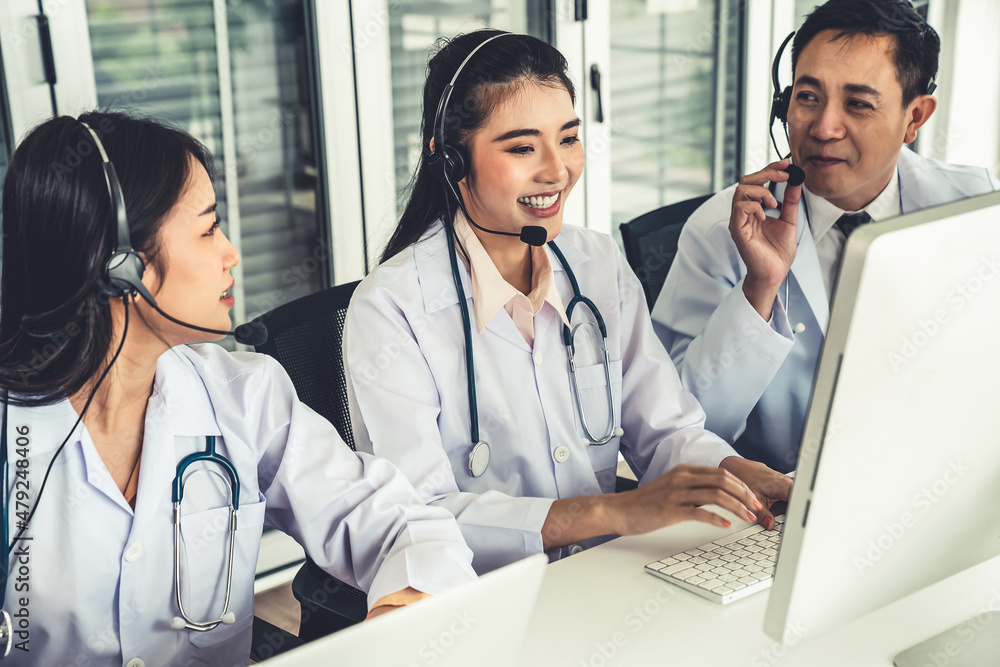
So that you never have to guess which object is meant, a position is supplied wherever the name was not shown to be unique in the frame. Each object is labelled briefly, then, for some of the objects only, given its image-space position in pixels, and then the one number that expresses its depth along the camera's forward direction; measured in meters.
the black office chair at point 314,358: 1.25
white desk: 0.95
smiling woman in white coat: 1.35
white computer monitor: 0.64
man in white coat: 1.60
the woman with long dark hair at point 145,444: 1.03
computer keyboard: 1.06
